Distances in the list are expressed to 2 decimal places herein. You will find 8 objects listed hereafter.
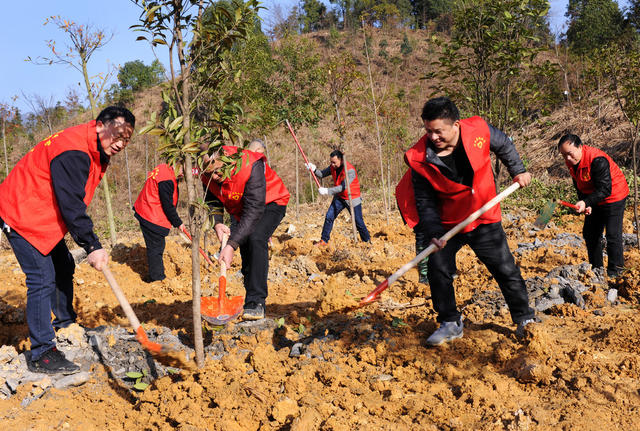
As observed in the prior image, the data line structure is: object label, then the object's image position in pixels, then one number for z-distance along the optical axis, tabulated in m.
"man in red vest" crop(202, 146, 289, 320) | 3.74
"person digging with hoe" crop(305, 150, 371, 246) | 7.89
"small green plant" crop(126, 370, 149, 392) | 3.12
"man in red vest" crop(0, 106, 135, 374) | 3.04
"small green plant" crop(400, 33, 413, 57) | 41.28
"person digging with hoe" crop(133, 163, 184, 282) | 5.85
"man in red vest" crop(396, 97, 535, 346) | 3.19
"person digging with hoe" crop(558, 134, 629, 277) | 4.69
